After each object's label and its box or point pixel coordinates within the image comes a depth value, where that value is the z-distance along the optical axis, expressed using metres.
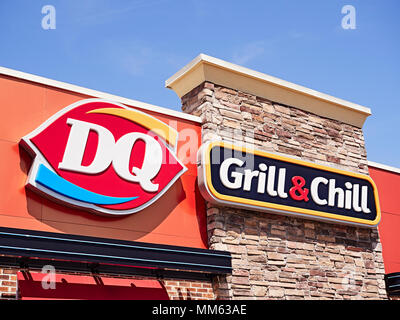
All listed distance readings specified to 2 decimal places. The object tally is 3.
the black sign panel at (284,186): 10.70
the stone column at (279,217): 10.79
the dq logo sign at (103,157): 9.04
